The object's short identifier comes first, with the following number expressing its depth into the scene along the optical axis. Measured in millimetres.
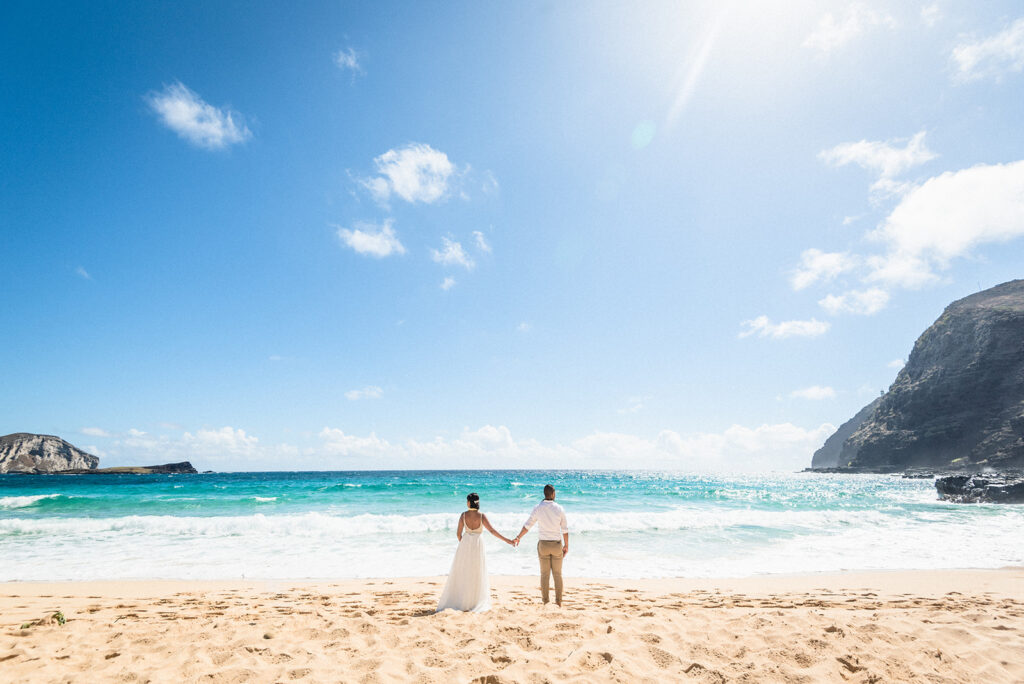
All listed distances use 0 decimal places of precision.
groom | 7691
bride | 7195
